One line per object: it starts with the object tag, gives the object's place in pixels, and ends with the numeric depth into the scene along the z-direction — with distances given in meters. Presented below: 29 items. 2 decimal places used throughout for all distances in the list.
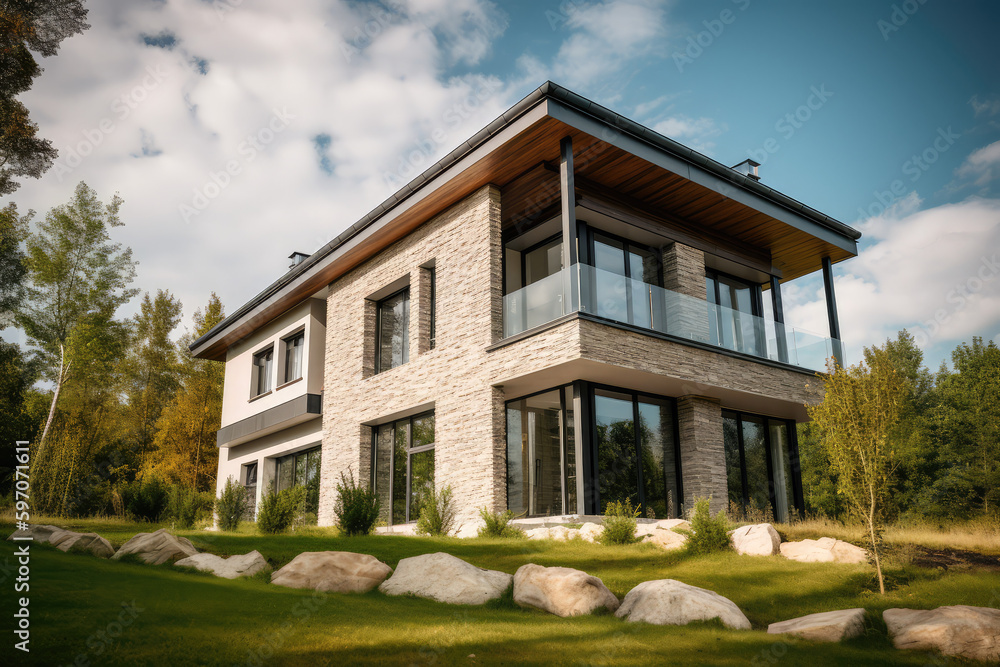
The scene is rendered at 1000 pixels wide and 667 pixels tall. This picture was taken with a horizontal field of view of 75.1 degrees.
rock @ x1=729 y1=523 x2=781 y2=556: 10.27
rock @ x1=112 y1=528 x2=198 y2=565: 9.05
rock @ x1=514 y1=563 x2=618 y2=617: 7.28
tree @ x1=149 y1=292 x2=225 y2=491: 30.34
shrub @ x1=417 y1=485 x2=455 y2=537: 13.26
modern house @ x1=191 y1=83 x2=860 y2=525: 13.16
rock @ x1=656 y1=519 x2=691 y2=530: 11.52
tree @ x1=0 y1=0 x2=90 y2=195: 15.44
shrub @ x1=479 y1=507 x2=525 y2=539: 12.19
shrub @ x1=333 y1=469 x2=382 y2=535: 12.54
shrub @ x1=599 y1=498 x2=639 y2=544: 11.15
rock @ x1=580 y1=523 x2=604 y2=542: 11.43
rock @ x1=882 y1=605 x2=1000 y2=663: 6.11
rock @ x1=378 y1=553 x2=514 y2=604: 7.66
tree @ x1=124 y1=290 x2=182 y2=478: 34.22
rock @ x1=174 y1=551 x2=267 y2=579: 8.53
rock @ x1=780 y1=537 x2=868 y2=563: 9.88
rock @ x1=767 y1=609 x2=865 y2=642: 6.47
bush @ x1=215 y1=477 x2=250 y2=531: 15.31
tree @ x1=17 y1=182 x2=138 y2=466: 24.84
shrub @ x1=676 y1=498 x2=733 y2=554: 10.45
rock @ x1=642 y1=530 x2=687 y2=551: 10.83
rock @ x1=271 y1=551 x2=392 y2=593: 7.93
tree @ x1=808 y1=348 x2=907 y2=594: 8.91
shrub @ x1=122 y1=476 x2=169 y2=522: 17.30
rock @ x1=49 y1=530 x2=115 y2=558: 9.37
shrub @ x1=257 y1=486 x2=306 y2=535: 13.30
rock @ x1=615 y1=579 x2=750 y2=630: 6.90
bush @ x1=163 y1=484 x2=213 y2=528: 15.62
